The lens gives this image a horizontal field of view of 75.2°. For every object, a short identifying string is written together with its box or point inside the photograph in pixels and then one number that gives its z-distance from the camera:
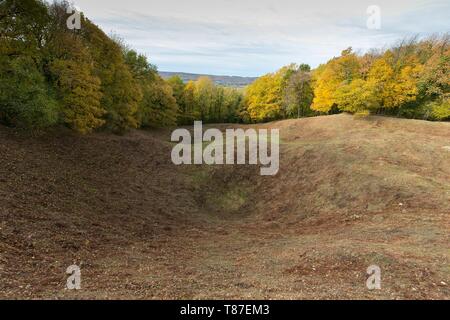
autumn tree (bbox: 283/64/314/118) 56.36
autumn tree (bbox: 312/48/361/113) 44.33
